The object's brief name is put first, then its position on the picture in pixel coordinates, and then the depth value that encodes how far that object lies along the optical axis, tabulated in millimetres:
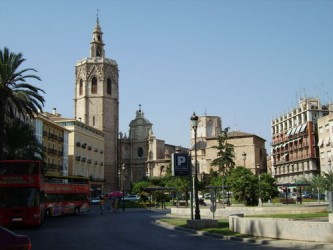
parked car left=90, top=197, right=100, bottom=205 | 73938
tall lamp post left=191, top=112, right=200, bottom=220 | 23688
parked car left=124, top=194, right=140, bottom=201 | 79175
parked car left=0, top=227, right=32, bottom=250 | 7684
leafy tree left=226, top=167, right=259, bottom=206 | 39250
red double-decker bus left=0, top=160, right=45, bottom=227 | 24141
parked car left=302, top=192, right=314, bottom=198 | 68281
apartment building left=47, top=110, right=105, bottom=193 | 81312
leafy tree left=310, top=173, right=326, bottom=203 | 38316
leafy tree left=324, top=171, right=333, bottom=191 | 37238
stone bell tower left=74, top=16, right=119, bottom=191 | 100062
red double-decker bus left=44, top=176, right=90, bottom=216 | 35656
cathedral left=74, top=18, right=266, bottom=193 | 100312
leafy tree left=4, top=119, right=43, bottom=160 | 40531
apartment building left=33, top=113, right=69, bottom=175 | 67438
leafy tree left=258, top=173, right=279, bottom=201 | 39156
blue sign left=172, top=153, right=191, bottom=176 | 26312
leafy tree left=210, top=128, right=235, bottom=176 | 83875
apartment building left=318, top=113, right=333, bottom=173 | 72250
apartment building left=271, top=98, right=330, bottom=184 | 82250
